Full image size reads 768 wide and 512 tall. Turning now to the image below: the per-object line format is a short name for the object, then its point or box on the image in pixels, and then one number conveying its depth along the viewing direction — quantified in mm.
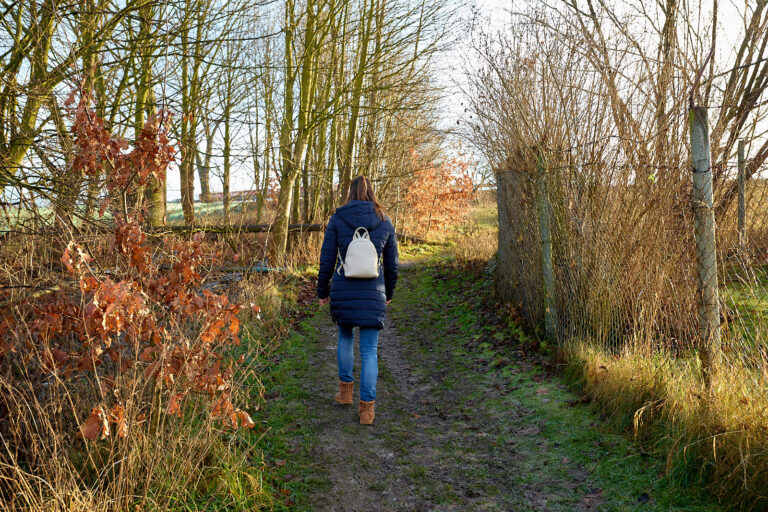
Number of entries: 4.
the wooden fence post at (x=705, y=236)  3996
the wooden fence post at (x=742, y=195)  5797
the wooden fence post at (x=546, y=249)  6379
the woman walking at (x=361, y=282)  4820
